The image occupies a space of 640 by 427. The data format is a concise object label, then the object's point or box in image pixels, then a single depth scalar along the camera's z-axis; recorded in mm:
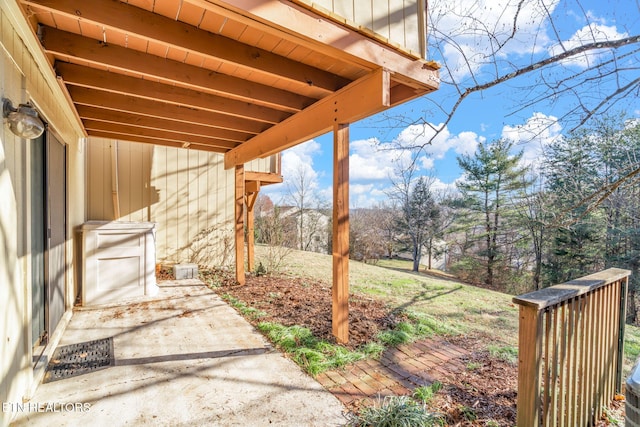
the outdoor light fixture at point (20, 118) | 1694
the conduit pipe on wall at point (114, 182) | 5707
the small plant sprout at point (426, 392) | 2119
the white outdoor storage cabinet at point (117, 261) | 4113
